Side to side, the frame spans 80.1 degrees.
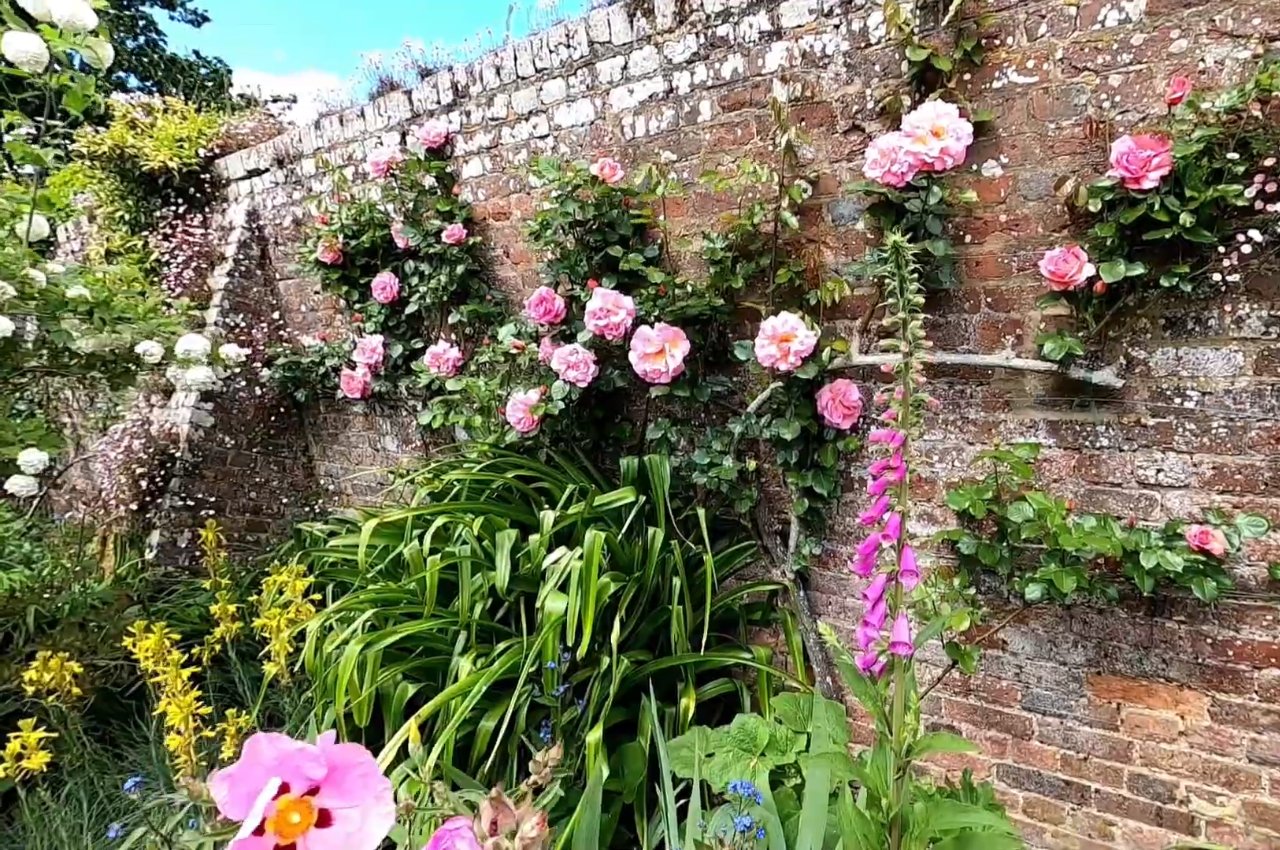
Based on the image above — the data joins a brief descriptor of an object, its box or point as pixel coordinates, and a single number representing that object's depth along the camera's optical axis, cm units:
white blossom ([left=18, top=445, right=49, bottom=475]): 253
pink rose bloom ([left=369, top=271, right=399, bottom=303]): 341
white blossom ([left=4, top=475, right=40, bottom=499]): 256
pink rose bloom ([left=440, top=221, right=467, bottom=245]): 319
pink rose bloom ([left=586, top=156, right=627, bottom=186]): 266
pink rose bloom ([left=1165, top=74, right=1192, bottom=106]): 179
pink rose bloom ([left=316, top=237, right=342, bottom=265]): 350
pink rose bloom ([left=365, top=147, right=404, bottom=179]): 334
